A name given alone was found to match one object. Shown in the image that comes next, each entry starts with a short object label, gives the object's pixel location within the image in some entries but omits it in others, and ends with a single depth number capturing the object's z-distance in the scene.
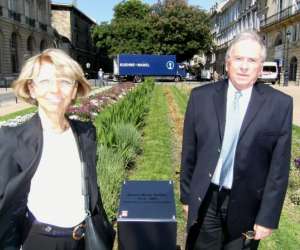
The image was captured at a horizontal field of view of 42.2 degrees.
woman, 1.98
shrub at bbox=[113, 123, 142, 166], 6.45
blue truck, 47.47
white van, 38.94
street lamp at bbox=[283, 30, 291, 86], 35.79
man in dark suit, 2.46
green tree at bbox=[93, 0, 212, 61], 51.12
